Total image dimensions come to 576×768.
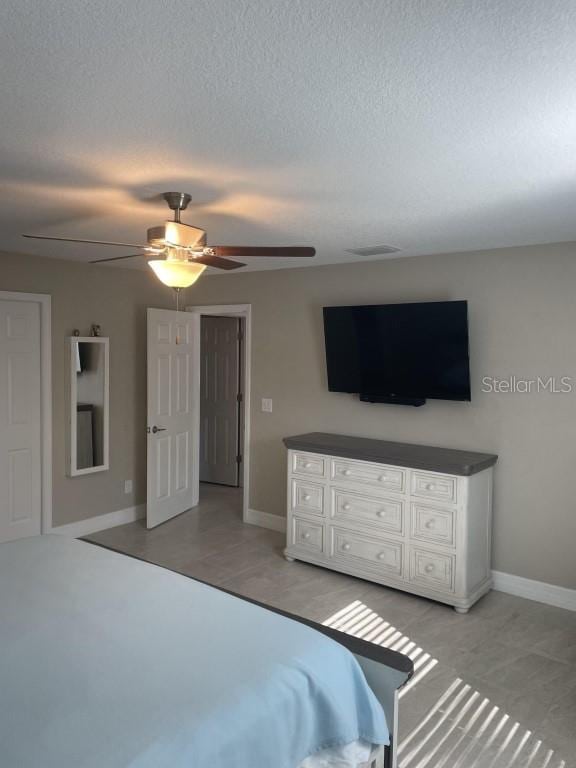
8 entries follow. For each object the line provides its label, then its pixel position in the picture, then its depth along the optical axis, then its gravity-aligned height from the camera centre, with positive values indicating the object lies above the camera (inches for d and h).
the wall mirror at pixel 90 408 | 196.9 -12.2
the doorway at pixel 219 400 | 273.9 -13.0
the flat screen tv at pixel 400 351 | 161.5 +6.1
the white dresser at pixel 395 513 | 150.6 -38.9
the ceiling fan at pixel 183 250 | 103.7 +21.7
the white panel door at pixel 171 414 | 209.6 -15.7
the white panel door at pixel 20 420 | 180.1 -14.9
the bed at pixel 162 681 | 58.8 -35.4
